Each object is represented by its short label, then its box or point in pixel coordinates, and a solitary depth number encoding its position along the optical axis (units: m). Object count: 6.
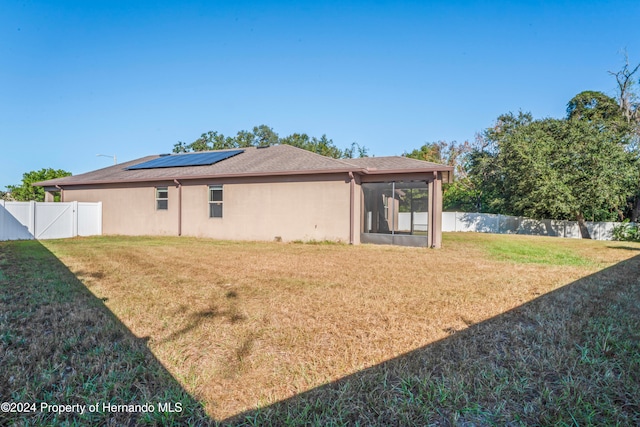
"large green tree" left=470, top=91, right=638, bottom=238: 16.06
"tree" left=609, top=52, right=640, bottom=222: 19.13
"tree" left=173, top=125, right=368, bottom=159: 36.31
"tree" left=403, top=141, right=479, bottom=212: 25.67
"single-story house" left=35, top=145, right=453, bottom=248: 10.78
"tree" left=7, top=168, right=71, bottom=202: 22.98
